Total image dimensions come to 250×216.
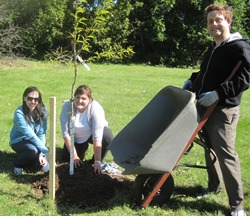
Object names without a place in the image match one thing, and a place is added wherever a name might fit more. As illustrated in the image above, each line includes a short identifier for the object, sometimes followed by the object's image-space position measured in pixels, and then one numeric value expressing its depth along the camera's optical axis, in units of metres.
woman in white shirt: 4.29
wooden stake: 3.42
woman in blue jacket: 4.48
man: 3.22
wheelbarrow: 3.21
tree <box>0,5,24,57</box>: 17.42
